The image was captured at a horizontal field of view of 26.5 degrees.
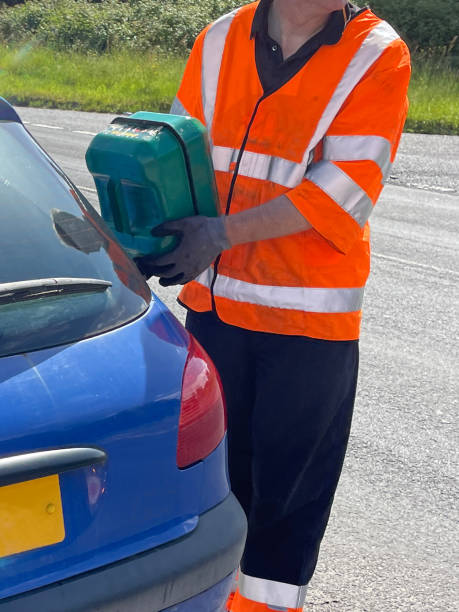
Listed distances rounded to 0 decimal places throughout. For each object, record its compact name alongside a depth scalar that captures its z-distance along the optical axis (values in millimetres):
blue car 1767
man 2449
